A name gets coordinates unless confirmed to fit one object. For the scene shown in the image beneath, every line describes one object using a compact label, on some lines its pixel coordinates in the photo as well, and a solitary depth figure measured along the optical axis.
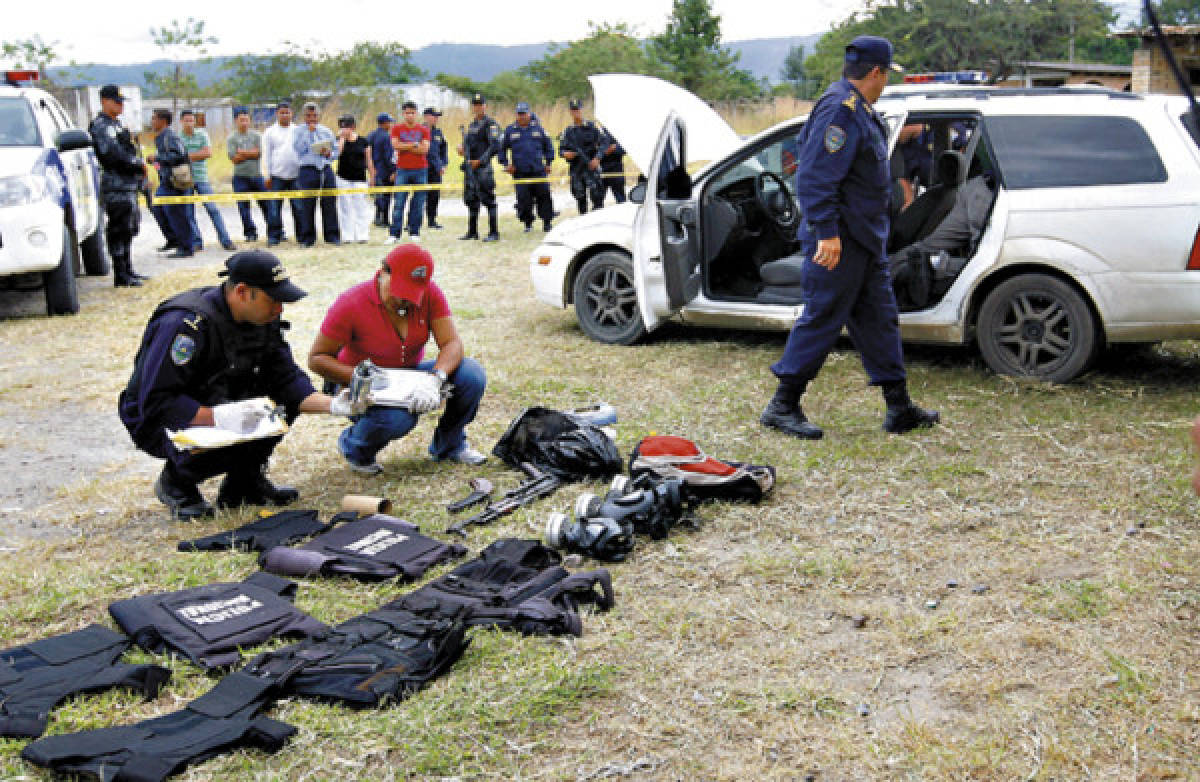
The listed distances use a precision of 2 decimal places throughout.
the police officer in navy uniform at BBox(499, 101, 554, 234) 15.71
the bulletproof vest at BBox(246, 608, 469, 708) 3.34
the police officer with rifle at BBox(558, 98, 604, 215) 16.53
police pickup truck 9.19
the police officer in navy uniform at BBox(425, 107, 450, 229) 17.44
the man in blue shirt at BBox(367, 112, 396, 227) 17.20
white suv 6.18
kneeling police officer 4.71
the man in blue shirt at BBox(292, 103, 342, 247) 15.35
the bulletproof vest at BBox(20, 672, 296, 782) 2.91
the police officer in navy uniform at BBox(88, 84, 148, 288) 11.46
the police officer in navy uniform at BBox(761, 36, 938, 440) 5.56
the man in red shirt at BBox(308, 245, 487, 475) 5.26
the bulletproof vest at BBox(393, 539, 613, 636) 3.77
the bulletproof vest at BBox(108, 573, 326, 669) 3.65
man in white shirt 15.32
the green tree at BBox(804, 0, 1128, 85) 41.12
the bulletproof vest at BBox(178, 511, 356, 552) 4.57
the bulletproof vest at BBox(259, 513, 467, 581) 4.27
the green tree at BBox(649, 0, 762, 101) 53.12
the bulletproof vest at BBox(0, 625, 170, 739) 3.21
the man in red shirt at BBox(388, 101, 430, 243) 15.80
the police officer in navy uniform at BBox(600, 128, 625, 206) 16.72
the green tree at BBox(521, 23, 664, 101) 45.94
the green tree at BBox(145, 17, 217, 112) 38.62
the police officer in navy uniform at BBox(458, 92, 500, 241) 15.30
